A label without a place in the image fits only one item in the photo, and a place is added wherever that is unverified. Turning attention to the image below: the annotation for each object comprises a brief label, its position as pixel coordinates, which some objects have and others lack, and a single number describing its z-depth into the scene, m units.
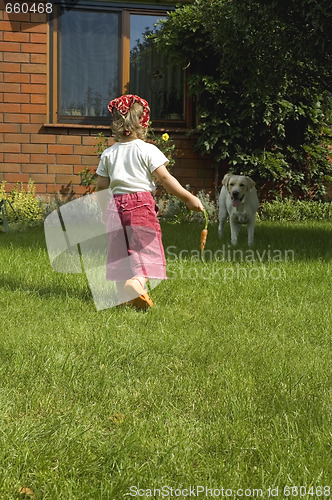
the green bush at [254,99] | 8.48
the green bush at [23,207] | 10.70
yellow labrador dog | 7.63
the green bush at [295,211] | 11.86
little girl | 4.46
